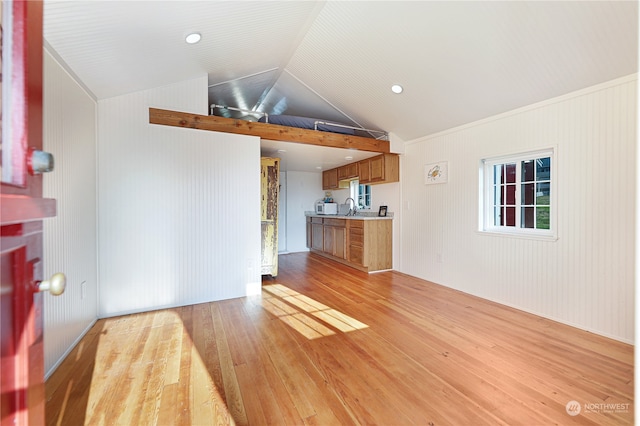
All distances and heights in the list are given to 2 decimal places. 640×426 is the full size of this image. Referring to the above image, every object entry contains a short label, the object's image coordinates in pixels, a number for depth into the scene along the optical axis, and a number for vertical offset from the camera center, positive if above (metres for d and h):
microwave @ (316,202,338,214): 6.20 +0.05
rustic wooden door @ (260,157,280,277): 3.96 -0.06
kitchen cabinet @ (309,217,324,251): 5.84 -0.54
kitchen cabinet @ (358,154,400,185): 4.48 +0.72
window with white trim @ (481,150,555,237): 2.74 +0.18
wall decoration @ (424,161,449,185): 3.66 +0.54
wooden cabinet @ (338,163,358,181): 5.30 +0.81
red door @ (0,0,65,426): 0.45 +0.01
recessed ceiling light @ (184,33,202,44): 2.19 +1.45
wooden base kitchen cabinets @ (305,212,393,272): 4.41 -0.55
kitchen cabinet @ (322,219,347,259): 4.99 -0.54
